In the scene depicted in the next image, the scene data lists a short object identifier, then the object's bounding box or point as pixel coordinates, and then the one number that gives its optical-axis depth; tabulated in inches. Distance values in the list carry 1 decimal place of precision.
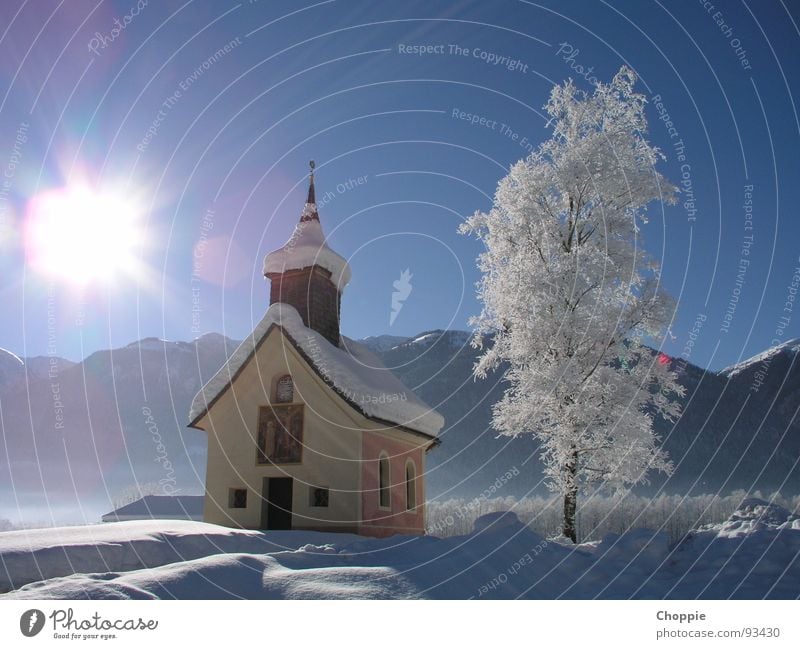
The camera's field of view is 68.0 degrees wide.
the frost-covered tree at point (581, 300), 594.9
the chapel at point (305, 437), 699.4
